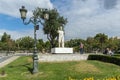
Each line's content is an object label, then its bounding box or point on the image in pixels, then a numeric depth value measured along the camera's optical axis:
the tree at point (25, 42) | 28.69
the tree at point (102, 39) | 26.28
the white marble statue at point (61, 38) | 10.26
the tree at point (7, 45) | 25.31
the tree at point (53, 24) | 17.77
